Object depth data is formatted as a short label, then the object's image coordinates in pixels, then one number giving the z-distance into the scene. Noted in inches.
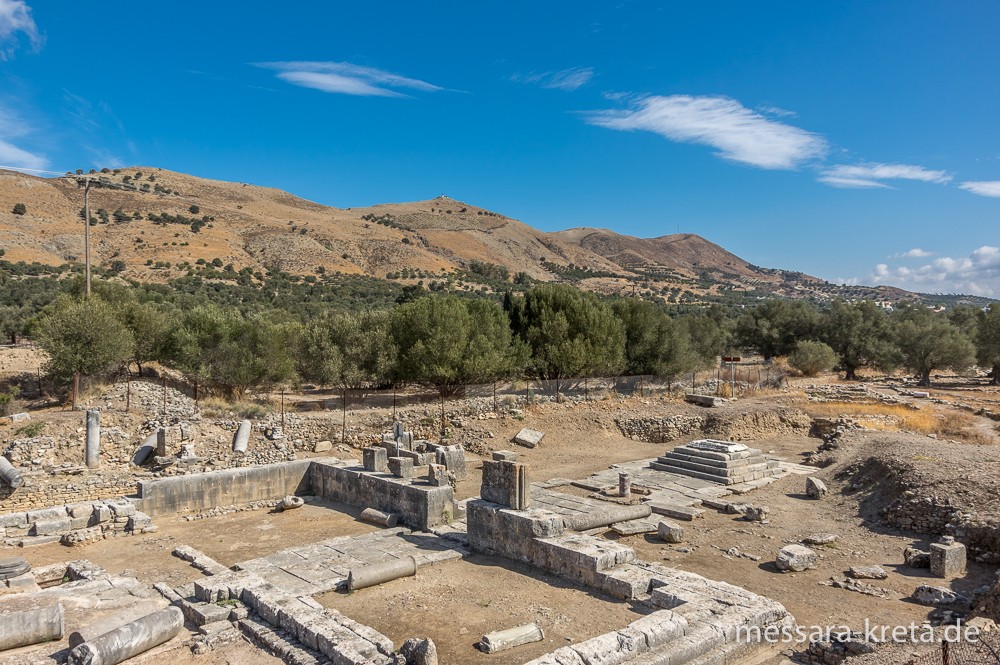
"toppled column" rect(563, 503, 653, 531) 538.6
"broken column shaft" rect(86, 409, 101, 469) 689.6
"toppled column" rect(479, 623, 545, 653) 337.1
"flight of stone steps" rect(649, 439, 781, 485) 749.9
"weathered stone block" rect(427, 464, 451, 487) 578.9
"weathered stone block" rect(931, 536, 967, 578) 446.6
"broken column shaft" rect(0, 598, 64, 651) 331.3
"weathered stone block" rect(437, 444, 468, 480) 757.3
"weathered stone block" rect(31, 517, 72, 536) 534.3
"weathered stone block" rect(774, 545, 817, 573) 462.0
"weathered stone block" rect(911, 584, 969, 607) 399.9
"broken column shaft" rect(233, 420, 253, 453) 757.3
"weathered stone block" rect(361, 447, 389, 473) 659.4
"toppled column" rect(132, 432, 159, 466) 709.9
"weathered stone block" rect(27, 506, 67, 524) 547.5
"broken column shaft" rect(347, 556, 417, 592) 425.4
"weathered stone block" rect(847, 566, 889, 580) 444.8
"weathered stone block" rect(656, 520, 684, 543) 533.6
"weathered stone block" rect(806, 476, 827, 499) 671.8
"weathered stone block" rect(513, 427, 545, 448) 932.6
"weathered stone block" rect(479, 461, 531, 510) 485.1
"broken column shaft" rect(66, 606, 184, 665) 303.9
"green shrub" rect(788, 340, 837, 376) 1659.7
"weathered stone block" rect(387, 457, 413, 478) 620.1
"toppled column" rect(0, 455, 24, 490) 599.2
